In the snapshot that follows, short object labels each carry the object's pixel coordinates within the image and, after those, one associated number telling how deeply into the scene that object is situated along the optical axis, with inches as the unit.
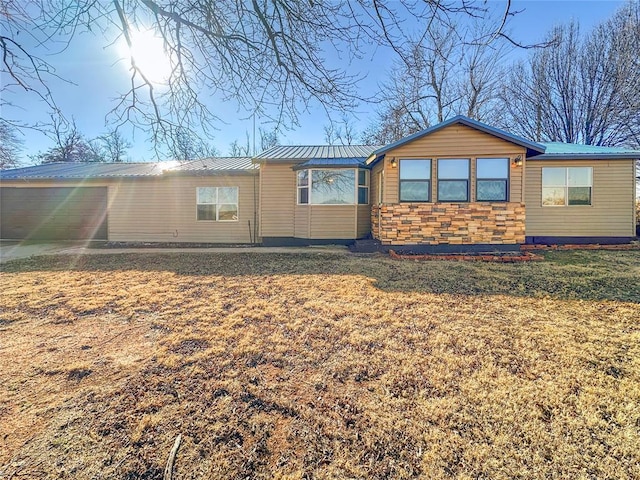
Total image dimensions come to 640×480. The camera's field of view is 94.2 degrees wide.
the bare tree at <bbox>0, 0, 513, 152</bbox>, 121.6
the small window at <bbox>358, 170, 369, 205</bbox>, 403.1
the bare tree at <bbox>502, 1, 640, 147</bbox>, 583.8
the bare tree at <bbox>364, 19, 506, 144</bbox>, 647.8
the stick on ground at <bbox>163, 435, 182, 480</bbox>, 63.6
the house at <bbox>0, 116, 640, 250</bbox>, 330.6
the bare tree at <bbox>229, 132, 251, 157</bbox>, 944.4
